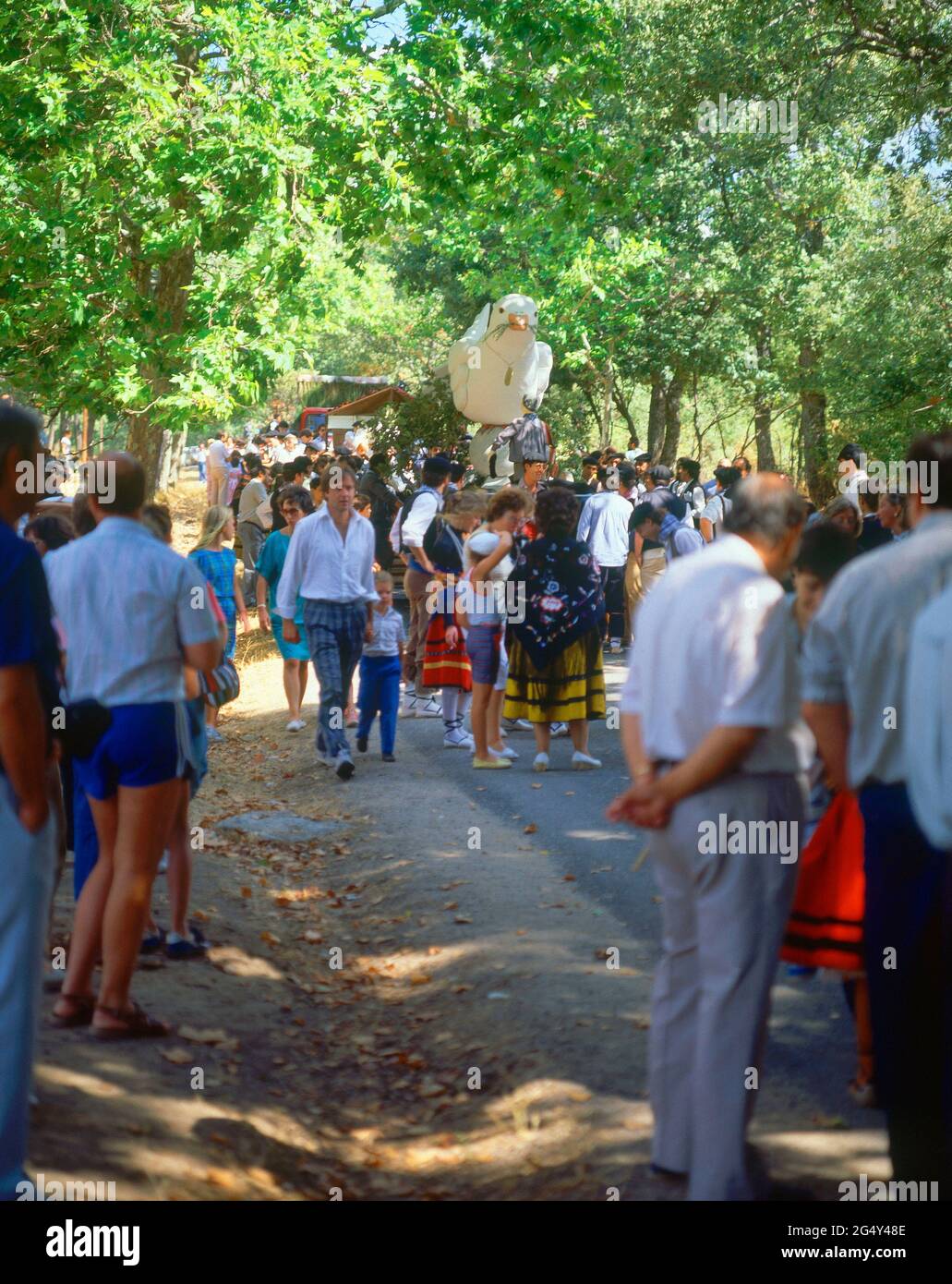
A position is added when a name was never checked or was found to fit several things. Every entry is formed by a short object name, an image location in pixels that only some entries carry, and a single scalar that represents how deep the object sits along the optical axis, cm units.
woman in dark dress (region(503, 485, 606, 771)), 1192
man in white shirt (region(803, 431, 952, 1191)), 425
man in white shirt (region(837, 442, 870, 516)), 1360
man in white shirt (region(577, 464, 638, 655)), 1816
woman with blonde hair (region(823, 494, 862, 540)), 1042
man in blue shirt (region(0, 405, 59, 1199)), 419
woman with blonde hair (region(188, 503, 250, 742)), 1284
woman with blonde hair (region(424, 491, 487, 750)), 1308
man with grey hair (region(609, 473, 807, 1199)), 430
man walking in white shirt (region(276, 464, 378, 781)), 1206
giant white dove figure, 2014
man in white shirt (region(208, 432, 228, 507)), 2114
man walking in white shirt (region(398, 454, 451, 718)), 1497
